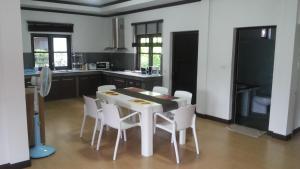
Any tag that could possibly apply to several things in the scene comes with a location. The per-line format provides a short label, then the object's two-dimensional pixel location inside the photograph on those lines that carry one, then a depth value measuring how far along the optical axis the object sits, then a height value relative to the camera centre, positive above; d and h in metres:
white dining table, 3.46 -0.86
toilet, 4.99 -0.91
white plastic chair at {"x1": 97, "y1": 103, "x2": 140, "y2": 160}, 3.43 -0.86
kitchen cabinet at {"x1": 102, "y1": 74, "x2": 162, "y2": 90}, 6.09 -0.59
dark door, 5.68 -0.02
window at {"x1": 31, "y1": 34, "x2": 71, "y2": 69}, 7.01 +0.25
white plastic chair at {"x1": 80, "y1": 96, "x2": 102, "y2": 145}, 3.92 -0.82
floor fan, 3.46 -0.53
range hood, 7.45 +0.81
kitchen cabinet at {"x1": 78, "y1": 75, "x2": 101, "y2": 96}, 7.38 -0.76
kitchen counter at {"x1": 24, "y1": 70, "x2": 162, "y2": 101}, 6.20 -0.60
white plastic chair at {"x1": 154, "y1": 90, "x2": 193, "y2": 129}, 4.24 -0.64
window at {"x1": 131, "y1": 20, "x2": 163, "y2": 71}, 6.48 +0.47
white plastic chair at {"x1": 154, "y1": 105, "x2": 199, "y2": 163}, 3.35 -0.85
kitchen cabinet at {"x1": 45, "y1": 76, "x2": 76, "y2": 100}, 6.88 -0.83
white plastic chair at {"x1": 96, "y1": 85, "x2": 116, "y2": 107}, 4.84 -0.58
